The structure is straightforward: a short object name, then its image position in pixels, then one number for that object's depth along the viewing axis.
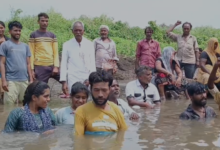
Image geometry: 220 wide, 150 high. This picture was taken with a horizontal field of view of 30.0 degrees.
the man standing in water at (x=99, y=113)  4.76
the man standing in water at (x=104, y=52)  9.91
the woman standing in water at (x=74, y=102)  5.85
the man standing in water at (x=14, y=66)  8.20
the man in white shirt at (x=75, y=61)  7.74
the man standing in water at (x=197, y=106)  6.48
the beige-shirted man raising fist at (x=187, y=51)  10.96
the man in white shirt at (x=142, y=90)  8.43
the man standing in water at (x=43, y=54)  8.69
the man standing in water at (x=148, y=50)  10.52
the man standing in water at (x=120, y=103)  6.59
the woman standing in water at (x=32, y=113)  5.30
